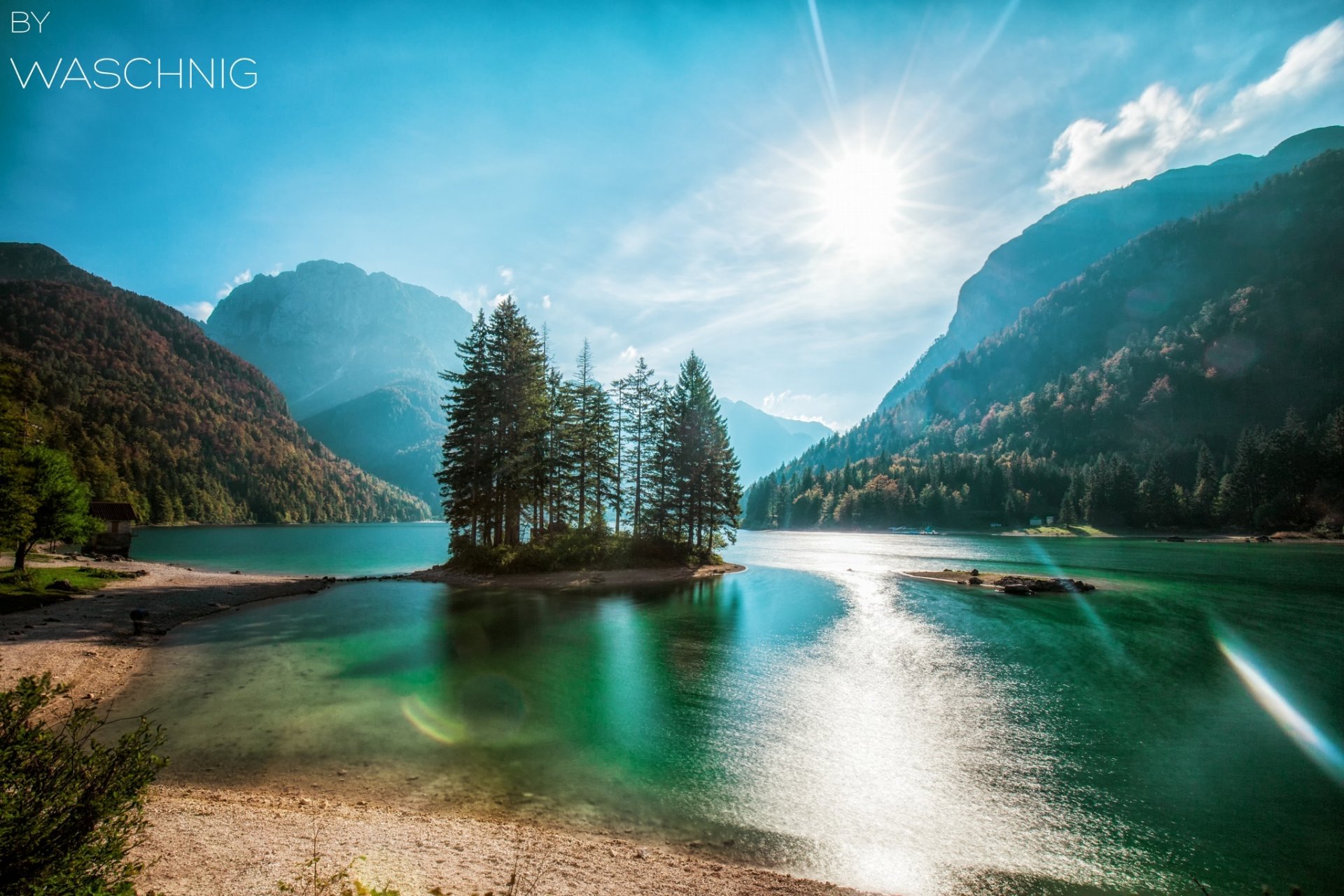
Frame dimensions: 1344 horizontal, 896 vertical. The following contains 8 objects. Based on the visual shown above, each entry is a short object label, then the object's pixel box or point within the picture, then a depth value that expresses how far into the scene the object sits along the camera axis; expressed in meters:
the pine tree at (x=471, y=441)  48.19
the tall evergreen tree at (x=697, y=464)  58.09
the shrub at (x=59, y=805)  4.65
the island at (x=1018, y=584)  44.47
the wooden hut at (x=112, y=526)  57.31
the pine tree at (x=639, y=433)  58.44
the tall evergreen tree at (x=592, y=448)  54.66
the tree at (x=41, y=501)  29.19
